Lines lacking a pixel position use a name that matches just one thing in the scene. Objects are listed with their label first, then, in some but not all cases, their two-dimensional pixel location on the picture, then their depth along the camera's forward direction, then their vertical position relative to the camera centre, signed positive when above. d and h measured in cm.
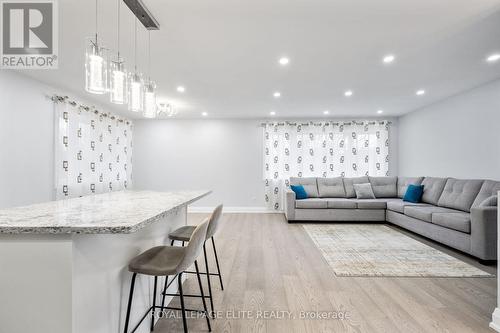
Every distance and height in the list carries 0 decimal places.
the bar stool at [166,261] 147 -58
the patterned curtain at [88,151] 436 +31
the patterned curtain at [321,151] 668 +40
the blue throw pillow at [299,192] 588 -57
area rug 294 -118
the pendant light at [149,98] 235 +61
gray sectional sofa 326 -72
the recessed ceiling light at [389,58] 316 +134
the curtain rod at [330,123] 667 +113
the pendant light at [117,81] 193 +64
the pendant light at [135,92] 214 +61
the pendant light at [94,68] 171 +65
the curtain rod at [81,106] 429 +111
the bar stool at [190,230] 200 -56
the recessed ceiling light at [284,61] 323 +133
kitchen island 114 -47
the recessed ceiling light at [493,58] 315 +135
